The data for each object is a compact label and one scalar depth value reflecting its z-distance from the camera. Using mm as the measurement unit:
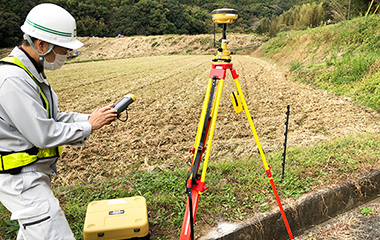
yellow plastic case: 2070
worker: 1489
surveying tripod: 2127
